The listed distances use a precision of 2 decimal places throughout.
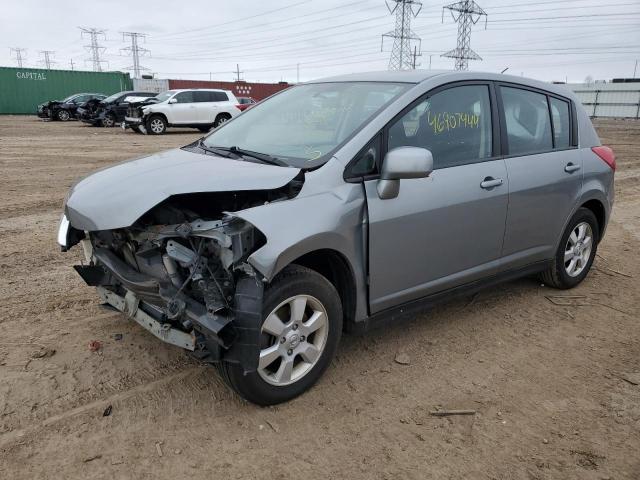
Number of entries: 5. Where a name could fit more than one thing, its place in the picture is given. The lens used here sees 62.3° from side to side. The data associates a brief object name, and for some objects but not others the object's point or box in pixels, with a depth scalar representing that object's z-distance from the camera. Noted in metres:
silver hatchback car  2.72
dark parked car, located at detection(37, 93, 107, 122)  27.09
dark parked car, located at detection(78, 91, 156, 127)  23.77
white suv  20.28
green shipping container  33.78
